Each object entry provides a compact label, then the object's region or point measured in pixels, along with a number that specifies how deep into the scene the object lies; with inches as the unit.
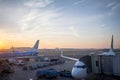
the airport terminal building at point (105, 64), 592.0
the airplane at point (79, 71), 550.2
